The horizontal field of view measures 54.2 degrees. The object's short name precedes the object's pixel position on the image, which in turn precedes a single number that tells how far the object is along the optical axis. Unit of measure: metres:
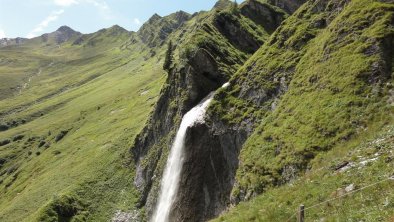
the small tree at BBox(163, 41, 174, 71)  85.19
